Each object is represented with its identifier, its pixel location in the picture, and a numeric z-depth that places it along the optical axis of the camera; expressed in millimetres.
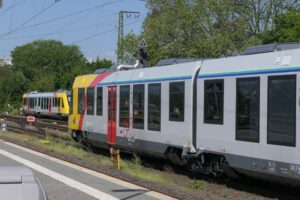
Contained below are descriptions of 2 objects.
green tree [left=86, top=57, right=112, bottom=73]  85475
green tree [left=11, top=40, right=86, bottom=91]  129500
